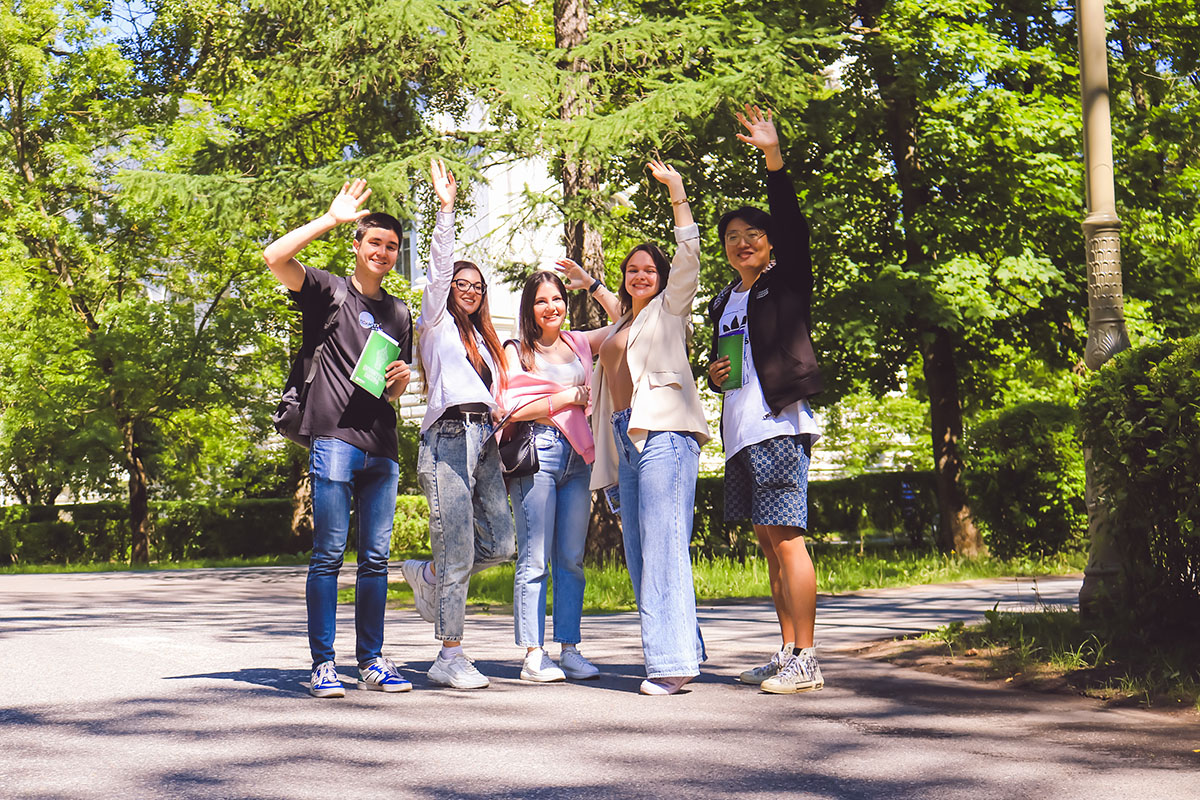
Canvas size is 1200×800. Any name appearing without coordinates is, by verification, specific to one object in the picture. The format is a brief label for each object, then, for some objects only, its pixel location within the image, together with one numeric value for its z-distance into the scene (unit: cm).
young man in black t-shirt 515
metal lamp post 684
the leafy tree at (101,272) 2200
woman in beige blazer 534
